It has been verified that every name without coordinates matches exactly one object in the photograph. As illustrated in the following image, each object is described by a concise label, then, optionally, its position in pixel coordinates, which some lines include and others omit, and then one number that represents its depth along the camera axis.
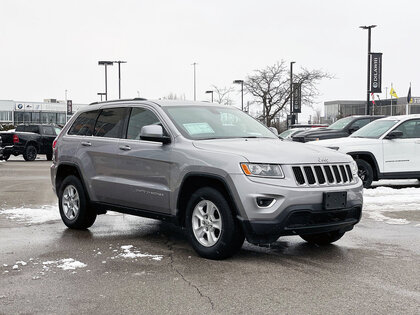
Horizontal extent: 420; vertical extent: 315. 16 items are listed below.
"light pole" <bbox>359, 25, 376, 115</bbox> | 33.72
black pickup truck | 26.62
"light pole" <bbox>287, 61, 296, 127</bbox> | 42.28
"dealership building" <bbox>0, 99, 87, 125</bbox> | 107.88
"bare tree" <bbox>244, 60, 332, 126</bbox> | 44.56
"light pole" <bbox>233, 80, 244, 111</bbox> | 53.97
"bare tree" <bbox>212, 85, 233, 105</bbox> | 62.39
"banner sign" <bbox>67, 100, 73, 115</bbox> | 78.94
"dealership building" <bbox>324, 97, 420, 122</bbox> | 88.00
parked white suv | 13.22
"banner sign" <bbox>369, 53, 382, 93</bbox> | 34.88
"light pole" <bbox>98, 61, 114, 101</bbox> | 52.75
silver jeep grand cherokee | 5.81
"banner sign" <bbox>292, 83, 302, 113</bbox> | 43.22
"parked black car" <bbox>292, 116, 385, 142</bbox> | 17.81
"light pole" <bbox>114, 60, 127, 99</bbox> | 52.50
